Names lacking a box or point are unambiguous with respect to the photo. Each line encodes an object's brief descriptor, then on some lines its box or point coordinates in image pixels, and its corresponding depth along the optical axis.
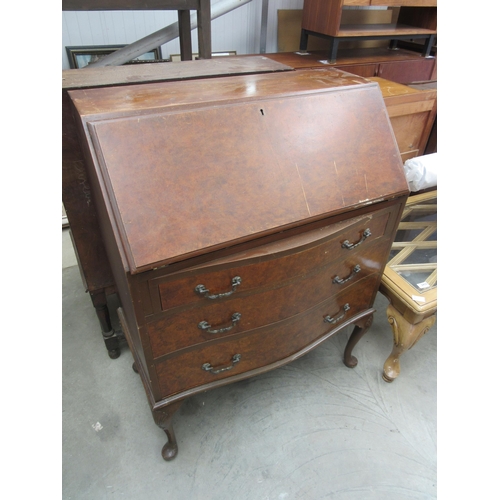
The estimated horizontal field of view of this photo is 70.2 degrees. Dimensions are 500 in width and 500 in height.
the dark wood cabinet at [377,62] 2.03
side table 1.41
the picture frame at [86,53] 1.83
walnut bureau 0.81
